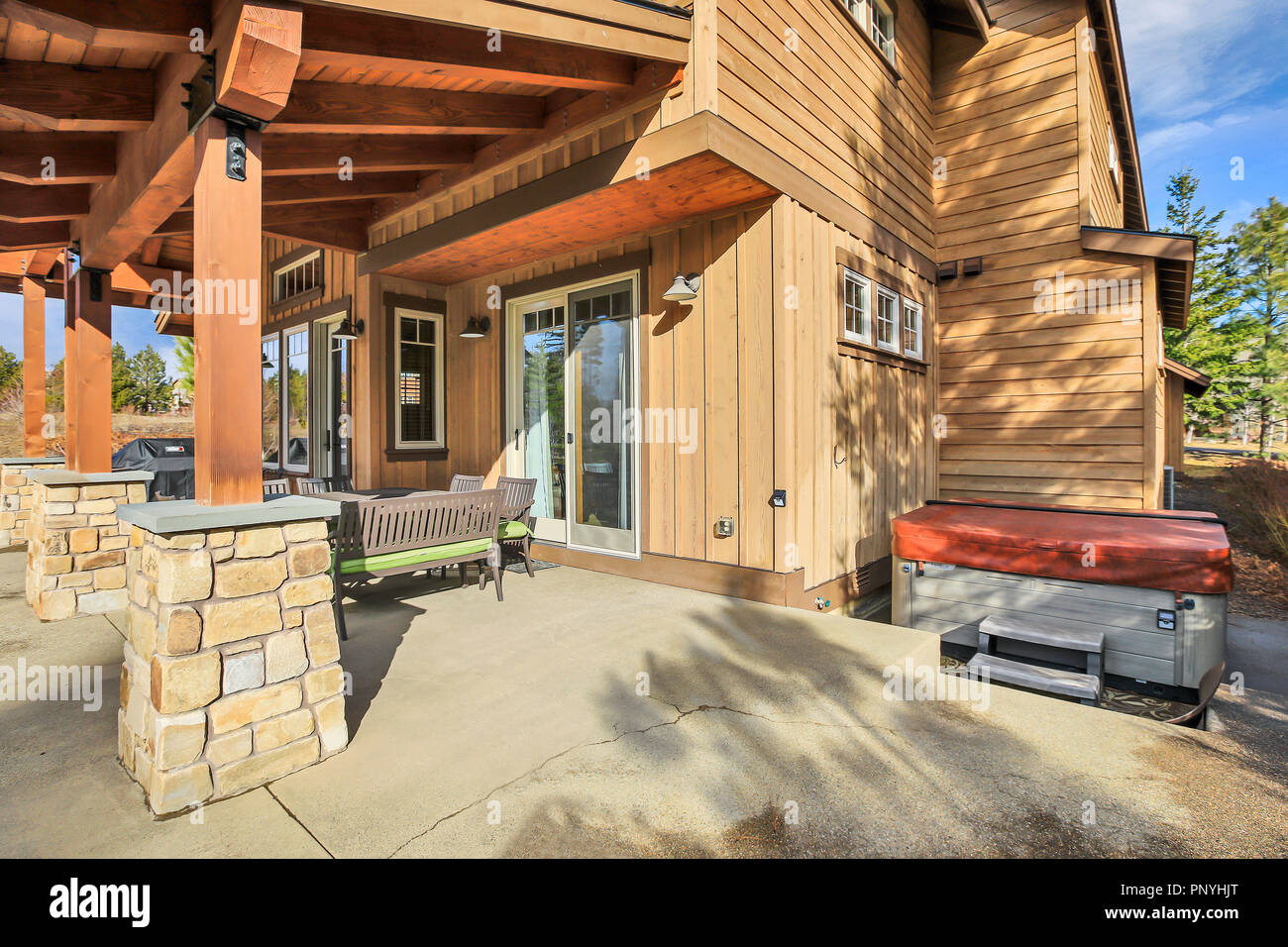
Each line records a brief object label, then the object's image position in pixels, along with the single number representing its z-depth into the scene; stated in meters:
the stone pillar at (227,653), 1.98
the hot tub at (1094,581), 3.62
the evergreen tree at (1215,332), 16.64
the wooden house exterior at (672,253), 3.11
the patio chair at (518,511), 5.02
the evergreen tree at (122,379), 21.22
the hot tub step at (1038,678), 3.38
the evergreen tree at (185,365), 20.42
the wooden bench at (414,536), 3.71
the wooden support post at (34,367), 6.15
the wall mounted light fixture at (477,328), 6.36
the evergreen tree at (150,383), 23.82
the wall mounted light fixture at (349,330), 6.52
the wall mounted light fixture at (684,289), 4.62
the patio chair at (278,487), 5.09
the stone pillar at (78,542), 4.08
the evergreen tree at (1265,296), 9.88
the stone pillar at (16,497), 6.37
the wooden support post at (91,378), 4.38
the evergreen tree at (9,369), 20.78
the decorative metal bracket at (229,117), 2.35
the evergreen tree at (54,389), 17.70
